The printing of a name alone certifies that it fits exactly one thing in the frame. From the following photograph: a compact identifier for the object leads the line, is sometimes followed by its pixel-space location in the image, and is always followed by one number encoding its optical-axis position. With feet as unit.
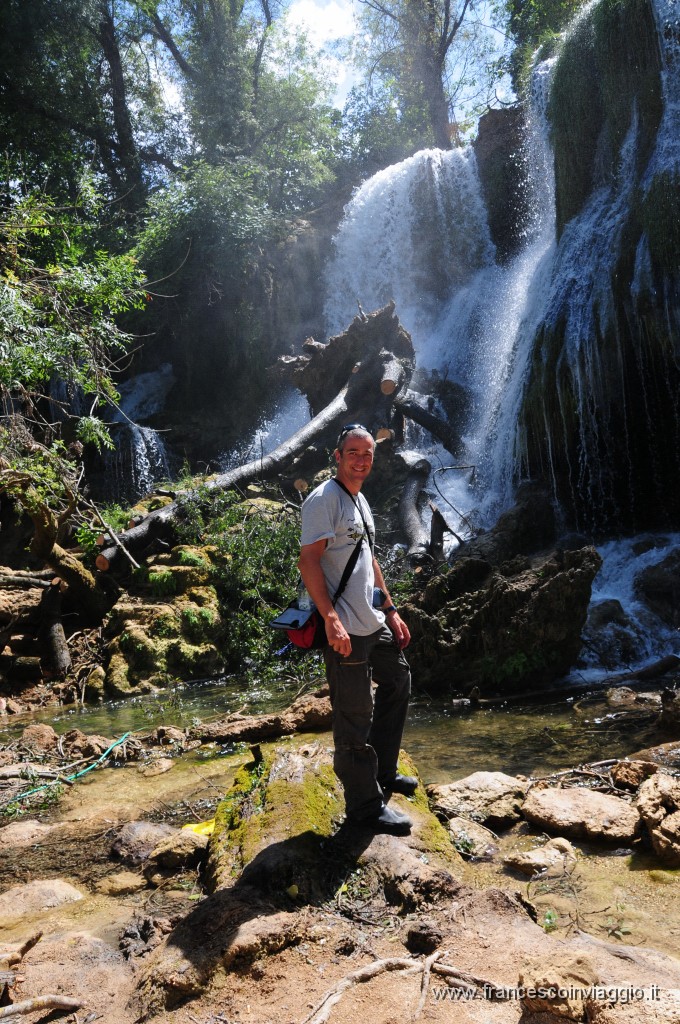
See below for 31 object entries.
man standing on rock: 10.37
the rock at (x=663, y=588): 26.05
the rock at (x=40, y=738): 19.29
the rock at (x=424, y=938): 7.91
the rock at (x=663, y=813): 9.95
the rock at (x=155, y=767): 17.12
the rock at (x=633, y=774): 12.81
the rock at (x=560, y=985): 6.25
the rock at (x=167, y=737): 19.70
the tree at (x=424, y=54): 92.84
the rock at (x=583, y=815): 10.93
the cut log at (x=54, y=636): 30.68
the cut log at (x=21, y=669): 30.14
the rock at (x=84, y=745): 19.02
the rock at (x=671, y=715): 15.89
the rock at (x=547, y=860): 10.20
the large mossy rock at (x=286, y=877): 7.91
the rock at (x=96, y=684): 28.32
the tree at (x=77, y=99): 70.90
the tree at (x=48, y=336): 20.10
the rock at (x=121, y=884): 11.00
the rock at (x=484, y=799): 12.12
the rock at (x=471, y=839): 11.09
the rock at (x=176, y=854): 11.45
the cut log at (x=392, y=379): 41.75
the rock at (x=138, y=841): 12.20
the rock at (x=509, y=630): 22.33
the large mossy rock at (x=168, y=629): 29.12
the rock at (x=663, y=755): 14.14
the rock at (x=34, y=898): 10.42
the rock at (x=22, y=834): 13.30
